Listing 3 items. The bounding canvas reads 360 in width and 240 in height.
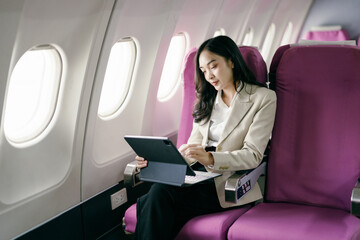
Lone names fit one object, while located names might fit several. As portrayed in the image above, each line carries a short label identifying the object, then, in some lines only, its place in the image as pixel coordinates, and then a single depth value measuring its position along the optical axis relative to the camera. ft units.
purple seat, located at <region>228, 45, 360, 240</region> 8.35
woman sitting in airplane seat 8.21
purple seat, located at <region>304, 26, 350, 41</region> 26.02
